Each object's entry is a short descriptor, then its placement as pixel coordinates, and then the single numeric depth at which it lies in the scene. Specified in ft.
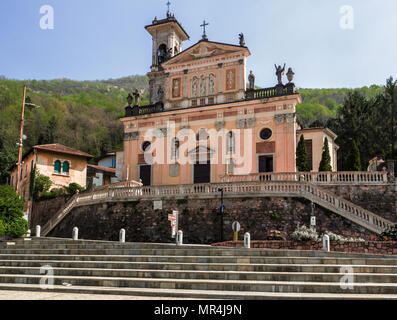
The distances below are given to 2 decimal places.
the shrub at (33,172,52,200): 114.98
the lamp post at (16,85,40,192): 81.58
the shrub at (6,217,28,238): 70.33
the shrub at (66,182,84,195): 105.99
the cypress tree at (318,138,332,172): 106.42
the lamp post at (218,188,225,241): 76.85
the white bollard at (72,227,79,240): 70.08
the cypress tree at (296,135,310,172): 104.89
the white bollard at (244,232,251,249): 54.70
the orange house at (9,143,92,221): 118.83
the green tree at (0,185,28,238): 70.38
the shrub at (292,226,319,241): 58.75
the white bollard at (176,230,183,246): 59.41
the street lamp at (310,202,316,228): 70.08
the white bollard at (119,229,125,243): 67.20
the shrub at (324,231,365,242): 63.26
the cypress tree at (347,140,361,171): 107.65
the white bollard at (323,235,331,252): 51.44
